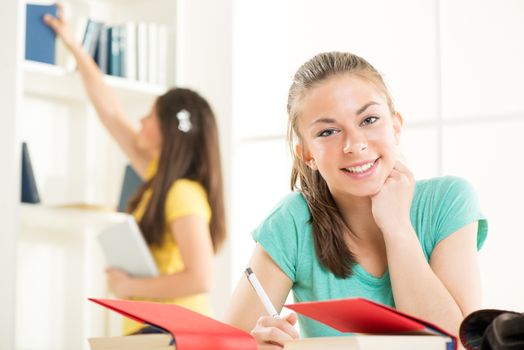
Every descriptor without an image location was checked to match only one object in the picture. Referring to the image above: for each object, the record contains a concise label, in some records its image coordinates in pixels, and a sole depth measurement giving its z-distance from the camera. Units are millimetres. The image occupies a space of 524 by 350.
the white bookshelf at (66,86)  3154
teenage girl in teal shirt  1442
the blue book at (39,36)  3158
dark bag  894
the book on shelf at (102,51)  3406
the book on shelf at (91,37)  3348
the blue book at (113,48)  3434
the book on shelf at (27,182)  3098
